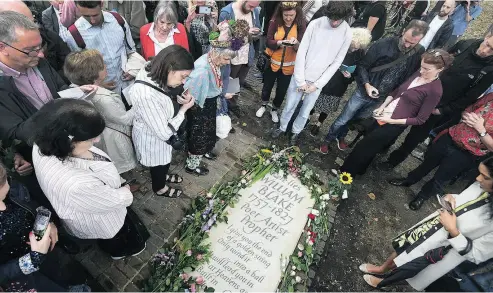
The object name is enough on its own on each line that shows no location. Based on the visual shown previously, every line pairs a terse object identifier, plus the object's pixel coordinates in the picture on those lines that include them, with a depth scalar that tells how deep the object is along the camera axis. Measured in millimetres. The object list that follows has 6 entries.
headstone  3016
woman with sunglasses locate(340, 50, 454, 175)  3365
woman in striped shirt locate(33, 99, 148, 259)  1850
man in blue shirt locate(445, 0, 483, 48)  5843
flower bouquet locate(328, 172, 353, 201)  4152
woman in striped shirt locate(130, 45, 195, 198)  2574
